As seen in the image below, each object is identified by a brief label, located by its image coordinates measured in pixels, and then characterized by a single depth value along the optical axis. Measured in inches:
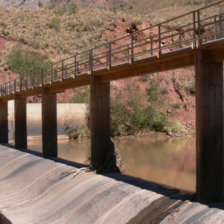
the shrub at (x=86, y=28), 3001.5
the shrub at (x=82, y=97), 1862.3
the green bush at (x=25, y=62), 2276.2
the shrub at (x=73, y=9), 3479.8
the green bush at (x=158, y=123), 1798.7
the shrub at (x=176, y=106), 2039.9
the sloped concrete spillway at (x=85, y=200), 457.1
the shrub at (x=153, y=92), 1942.7
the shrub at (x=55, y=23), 3093.0
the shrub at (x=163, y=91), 2115.9
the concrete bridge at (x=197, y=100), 461.4
